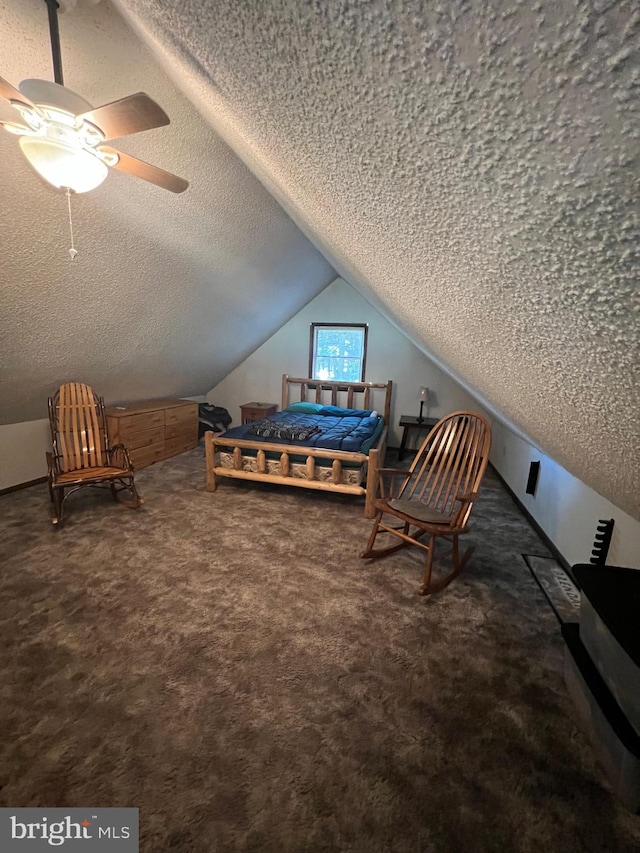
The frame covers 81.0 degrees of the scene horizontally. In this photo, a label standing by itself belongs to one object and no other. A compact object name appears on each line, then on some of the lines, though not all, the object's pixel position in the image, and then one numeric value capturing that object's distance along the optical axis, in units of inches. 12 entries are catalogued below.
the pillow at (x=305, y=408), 194.2
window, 215.8
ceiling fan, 48.8
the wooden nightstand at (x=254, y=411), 212.8
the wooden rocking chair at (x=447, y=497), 87.9
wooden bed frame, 128.0
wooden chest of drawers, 161.6
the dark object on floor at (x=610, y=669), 46.1
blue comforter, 138.0
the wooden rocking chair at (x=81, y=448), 119.3
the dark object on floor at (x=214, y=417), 220.2
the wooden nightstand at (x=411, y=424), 193.5
